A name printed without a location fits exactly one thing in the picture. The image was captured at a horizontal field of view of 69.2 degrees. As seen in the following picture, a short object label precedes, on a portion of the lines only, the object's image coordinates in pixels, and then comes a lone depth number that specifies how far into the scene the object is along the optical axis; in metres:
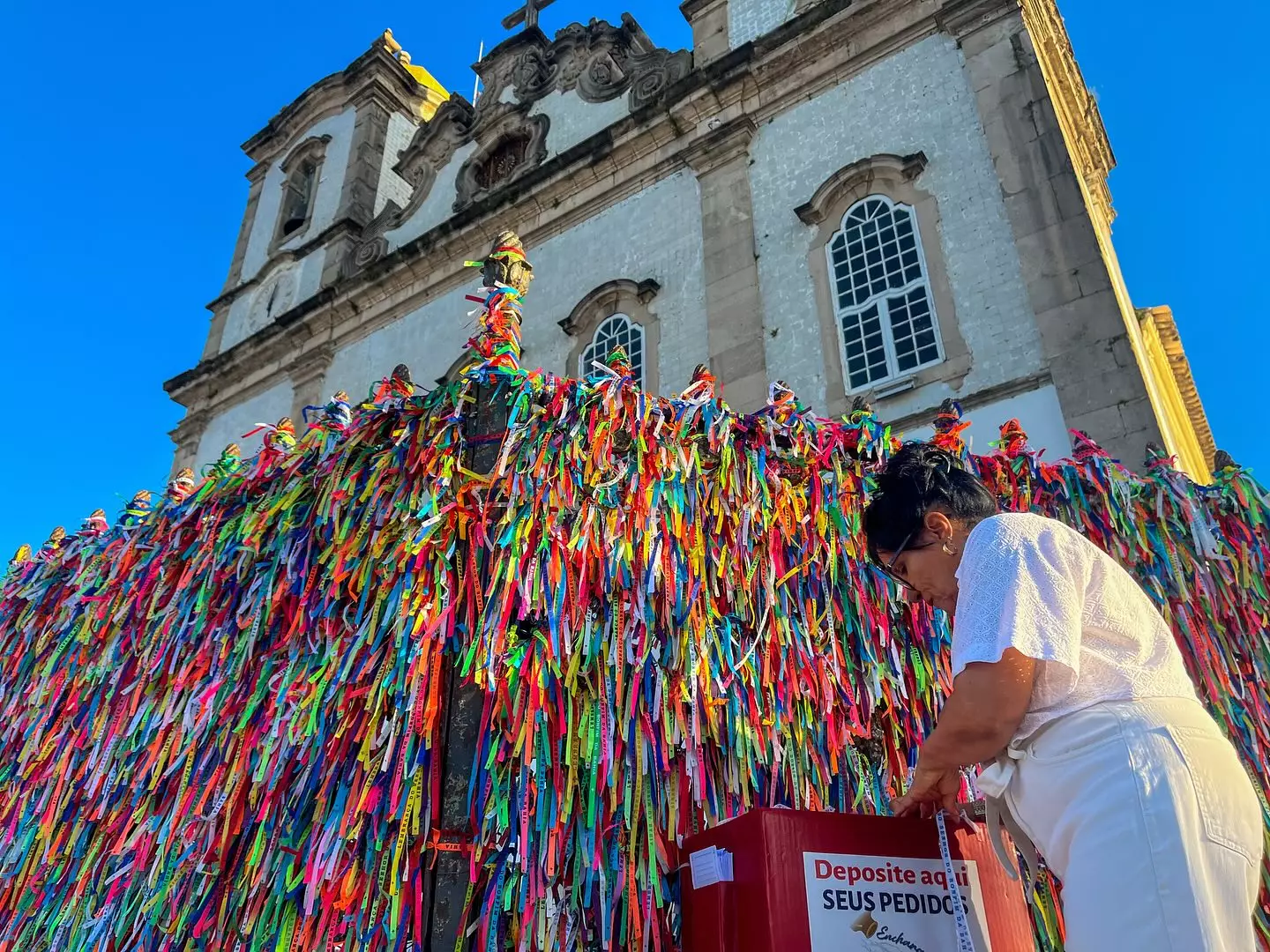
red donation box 2.14
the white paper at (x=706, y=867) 2.34
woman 1.69
